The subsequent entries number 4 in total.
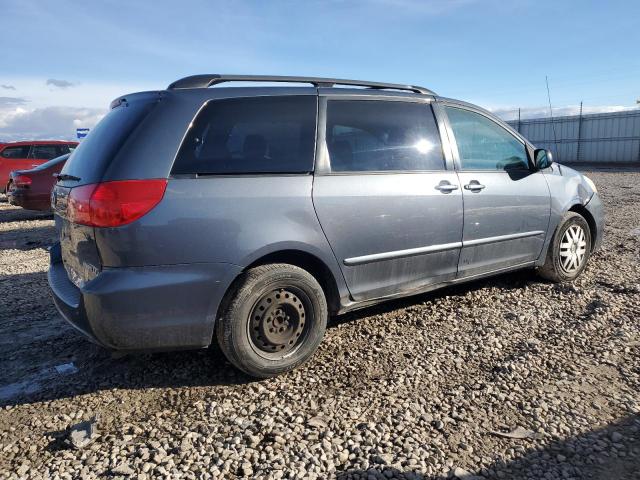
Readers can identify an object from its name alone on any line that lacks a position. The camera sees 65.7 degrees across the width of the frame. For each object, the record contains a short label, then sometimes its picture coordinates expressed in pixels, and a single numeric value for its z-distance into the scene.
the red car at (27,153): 13.61
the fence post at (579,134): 28.66
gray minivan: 2.76
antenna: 28.04
